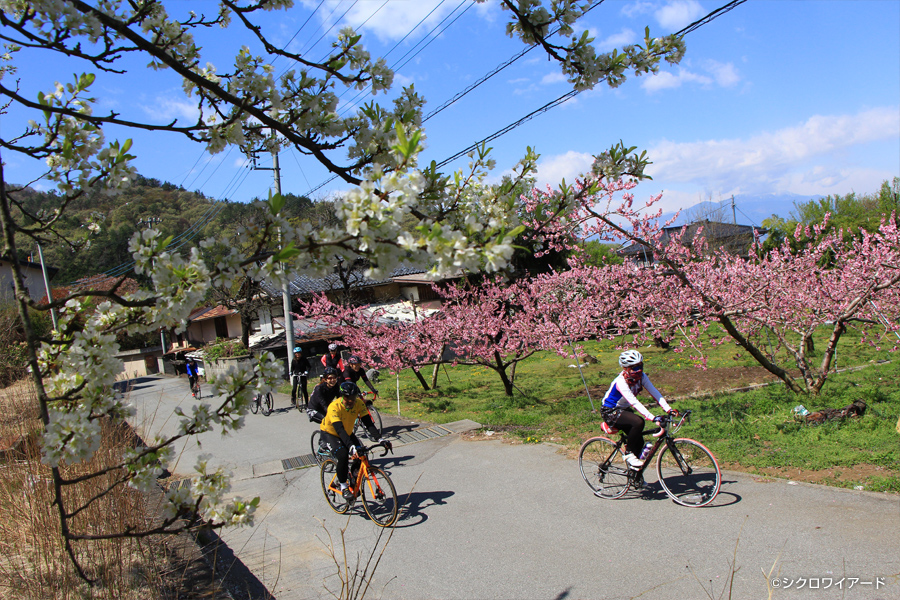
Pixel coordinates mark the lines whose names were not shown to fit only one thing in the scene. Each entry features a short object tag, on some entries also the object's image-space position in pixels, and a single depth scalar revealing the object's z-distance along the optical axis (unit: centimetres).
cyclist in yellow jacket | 645
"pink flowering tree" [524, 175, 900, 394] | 924
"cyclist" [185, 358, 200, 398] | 1955
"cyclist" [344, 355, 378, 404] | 1058
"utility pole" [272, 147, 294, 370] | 1719
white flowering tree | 188
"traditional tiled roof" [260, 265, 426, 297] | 2695
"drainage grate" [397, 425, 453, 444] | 1010
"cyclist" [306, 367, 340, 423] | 846
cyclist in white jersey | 608
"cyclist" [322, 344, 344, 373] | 1035
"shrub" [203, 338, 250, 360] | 2547
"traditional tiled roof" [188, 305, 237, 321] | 3803
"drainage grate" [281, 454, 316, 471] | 900
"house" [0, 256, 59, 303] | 2815
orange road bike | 612
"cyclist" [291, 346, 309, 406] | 1400
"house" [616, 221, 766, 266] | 3375
